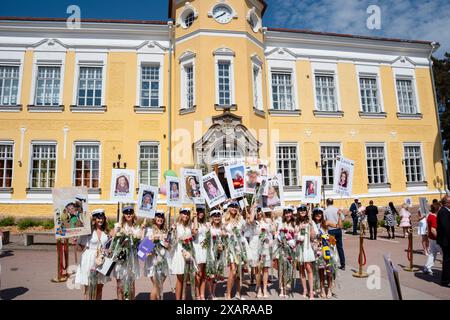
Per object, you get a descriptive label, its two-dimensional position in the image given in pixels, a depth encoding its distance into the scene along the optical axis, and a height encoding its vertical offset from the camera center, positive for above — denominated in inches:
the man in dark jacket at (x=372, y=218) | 517.5 -38.4
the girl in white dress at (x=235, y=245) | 240.5 -37.7
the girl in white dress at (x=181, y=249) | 220.8 -36.5
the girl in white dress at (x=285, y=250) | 251.6 -44.4
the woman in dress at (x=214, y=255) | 234.7 -44.3
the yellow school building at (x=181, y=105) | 655.1 +226.2
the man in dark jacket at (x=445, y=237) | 270.7 -39.5
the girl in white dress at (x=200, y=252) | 233.0 -41.0
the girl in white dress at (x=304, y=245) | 242.8 -40.0
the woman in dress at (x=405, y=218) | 530.6 -41.0
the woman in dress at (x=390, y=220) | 545.2 -45.1
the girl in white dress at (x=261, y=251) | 248.2 -44.1
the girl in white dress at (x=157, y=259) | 212.7 -42.0
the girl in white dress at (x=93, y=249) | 201.9 -32.5
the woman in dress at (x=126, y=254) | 206.5 -36.3
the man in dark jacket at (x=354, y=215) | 592.1 -36.9
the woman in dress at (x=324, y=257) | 246.2 -50.6
